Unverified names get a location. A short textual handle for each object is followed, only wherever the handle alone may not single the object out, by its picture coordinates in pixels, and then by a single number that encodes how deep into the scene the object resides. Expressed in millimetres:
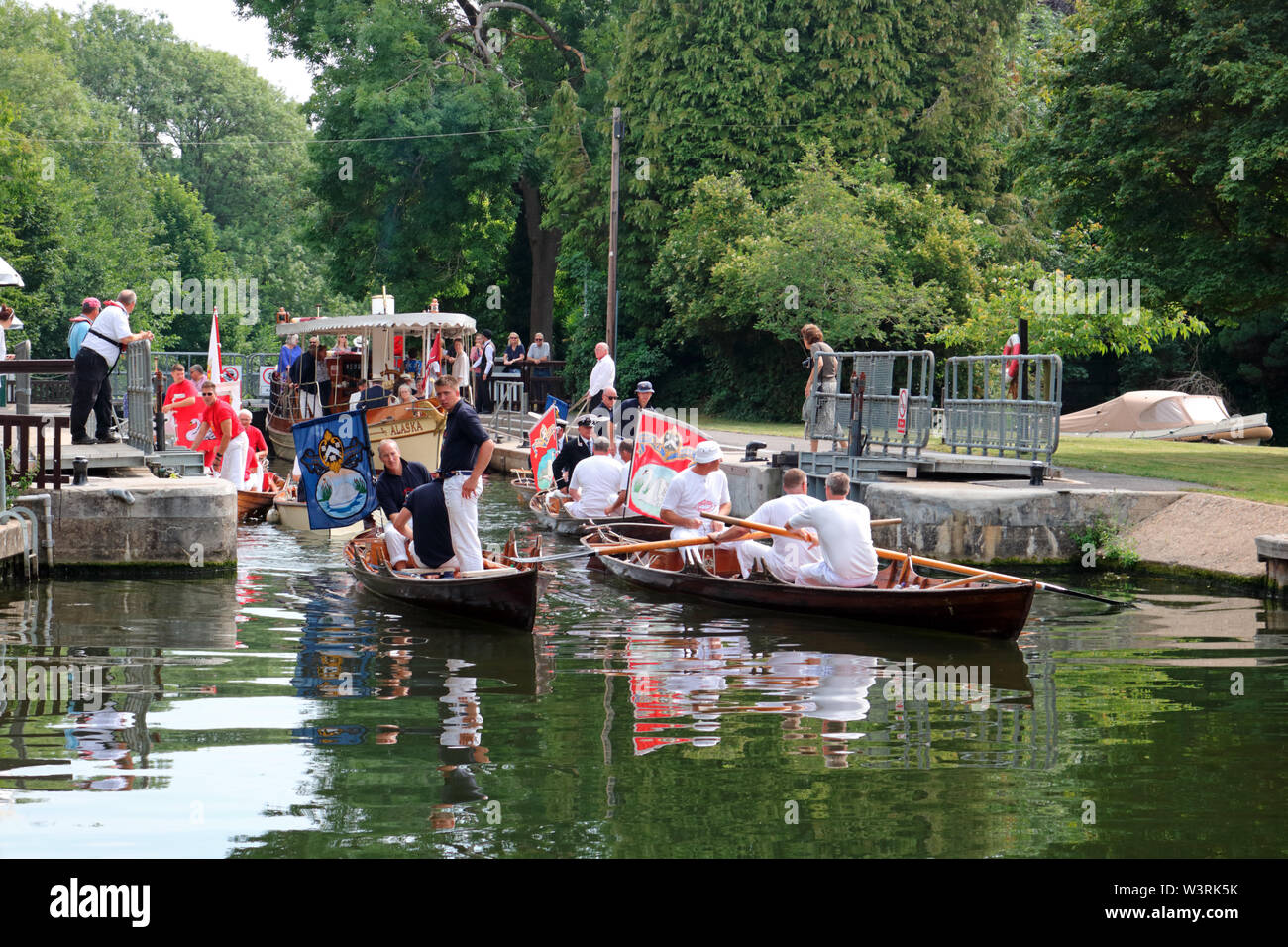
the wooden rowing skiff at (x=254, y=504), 20328
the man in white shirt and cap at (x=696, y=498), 15156
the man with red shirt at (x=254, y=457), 20828
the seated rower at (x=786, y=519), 13453
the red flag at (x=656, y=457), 16734
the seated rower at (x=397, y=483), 13859
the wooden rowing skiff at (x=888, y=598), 12148
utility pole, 32219
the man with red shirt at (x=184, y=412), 21312
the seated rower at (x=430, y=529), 12867
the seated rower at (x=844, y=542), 12516
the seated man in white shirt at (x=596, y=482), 18594
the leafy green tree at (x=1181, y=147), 20172
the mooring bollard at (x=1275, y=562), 14641
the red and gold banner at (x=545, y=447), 21562
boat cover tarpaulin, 34156
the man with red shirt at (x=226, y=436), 20391
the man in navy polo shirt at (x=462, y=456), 12305
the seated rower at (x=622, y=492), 18422
